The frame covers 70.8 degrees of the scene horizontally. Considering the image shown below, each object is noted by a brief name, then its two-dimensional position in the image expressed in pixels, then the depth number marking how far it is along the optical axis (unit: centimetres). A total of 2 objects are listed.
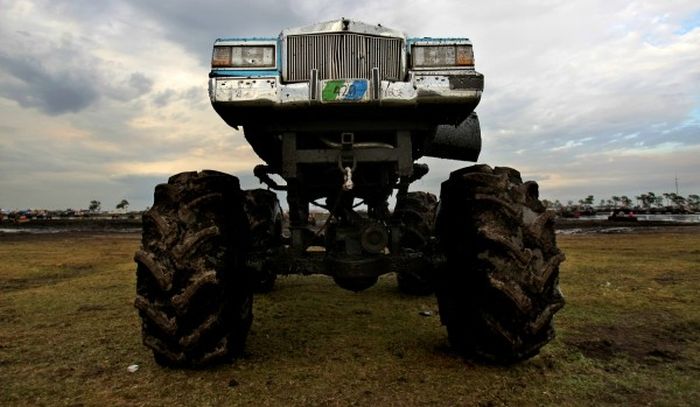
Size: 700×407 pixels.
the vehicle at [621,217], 4031
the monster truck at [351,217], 346
